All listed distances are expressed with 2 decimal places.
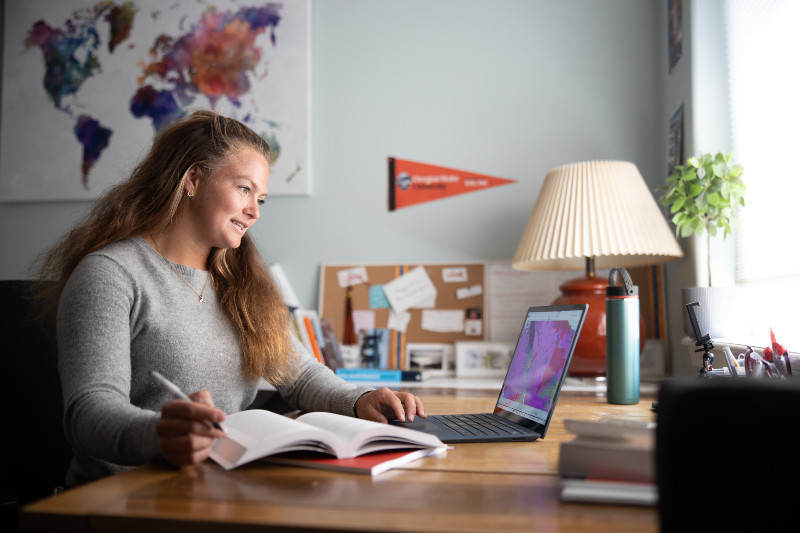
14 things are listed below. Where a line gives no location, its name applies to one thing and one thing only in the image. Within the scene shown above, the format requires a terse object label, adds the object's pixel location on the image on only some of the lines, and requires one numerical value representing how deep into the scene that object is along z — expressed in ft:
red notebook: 2.39
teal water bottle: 4.14
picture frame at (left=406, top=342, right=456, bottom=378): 7.16
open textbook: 2.46
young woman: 3.16
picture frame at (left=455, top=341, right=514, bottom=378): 6.84
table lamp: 5.51
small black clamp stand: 3.68
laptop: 3.12
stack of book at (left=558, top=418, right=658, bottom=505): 1.94
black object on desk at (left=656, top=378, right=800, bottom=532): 1.34
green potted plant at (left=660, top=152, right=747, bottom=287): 4.88
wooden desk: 1.79
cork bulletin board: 7.26
